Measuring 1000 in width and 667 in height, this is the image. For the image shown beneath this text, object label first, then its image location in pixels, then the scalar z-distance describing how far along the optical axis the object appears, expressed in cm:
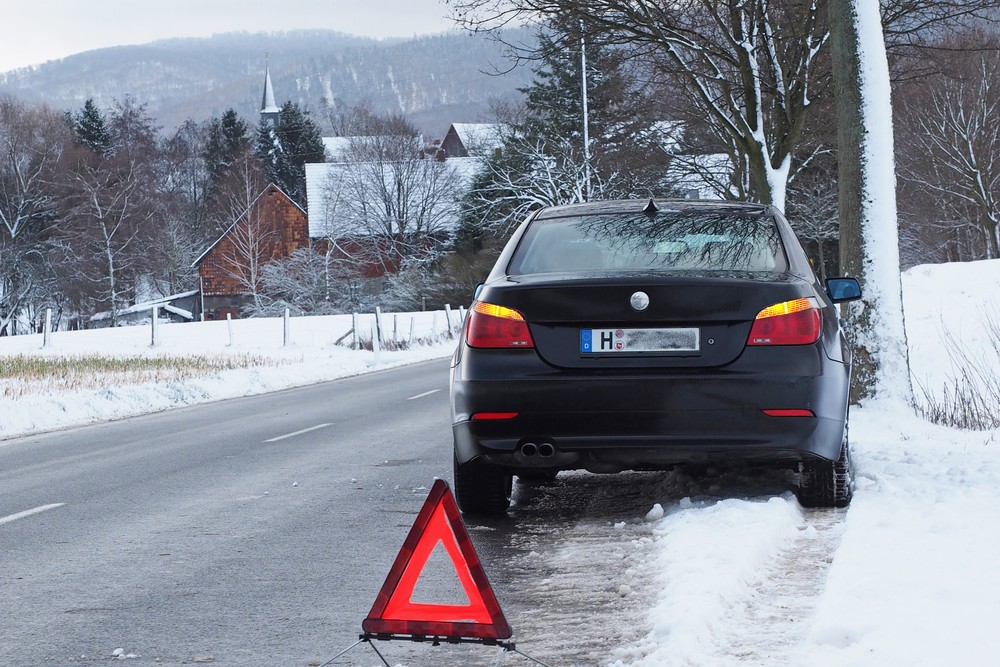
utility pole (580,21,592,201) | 4709
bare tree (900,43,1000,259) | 5097
